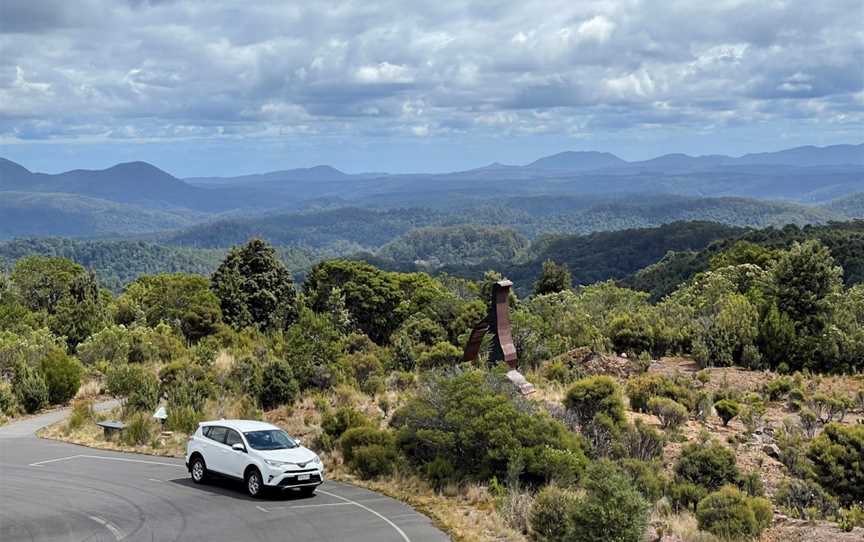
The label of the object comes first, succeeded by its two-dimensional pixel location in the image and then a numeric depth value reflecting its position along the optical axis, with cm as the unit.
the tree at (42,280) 6072
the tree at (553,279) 6656
